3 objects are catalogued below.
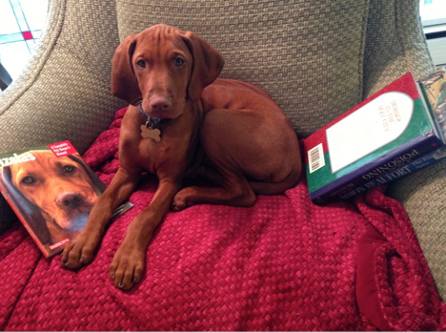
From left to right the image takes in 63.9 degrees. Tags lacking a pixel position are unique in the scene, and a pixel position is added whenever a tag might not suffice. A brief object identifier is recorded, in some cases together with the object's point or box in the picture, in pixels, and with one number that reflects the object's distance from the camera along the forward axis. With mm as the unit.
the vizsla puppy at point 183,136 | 1230
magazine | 1164
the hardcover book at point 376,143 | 1110
